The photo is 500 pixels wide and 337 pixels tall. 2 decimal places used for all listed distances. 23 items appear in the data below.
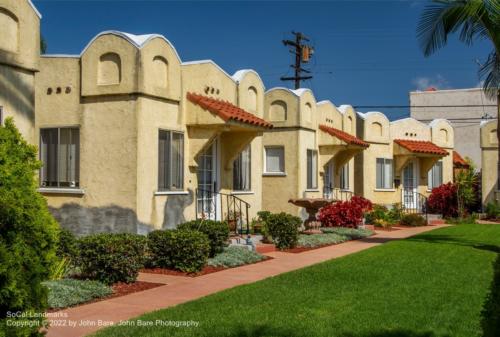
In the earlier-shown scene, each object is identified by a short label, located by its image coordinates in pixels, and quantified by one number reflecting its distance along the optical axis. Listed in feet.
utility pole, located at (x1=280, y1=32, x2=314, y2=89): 129.18
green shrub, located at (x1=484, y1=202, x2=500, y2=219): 93.66
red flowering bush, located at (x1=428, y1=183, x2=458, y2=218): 94.73
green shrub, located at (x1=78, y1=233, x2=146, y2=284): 33.14
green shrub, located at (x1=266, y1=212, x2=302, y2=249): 51.83
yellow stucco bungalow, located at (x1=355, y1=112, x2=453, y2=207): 92.63
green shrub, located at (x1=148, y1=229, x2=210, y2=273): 38.50
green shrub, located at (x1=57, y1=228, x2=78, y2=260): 35.72
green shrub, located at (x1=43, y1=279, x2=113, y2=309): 28.25
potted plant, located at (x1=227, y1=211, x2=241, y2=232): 55.74
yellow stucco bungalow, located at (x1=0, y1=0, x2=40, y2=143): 34.27
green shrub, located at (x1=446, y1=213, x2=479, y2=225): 86.69
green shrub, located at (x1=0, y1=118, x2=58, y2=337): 17.44
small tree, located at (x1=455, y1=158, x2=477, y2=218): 91.71
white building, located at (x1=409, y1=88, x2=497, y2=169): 135.44
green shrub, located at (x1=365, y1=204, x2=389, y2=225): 80.02
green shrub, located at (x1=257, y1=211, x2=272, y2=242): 53.57
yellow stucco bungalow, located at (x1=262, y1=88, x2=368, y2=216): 73.26
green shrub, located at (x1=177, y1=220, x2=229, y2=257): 42.45
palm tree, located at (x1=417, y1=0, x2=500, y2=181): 50.21
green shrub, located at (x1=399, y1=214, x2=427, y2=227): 82.69
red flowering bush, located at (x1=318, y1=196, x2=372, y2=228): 69.05
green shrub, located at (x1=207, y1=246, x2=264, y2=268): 41.34
